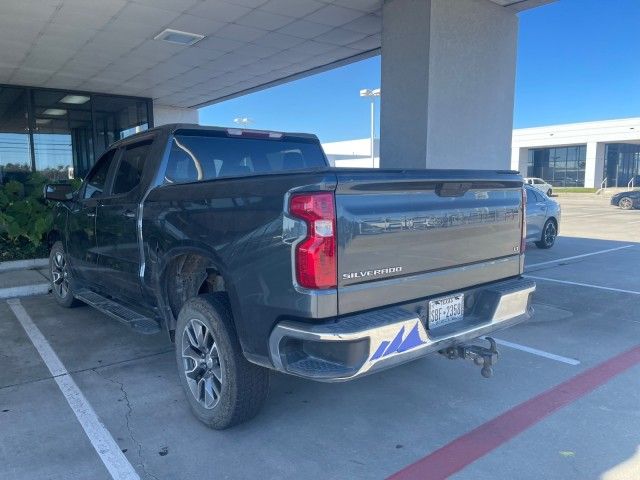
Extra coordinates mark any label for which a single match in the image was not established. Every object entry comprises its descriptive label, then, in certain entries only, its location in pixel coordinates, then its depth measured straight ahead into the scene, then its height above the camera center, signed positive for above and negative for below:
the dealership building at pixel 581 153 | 47.50 +2.82
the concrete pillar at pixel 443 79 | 6.95 +1.47
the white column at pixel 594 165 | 49.00 +1.47
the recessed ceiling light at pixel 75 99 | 14.08 +2.25
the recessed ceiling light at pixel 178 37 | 8.62 +2.54
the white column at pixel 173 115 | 15.76 +2.09
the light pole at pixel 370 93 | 27.98 +4.94
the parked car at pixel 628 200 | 25.98 -1.07
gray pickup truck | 2.62 -0.53
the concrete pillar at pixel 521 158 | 53.41 +2.30
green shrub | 8.84 -0.84
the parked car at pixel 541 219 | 11.22 -0.91
